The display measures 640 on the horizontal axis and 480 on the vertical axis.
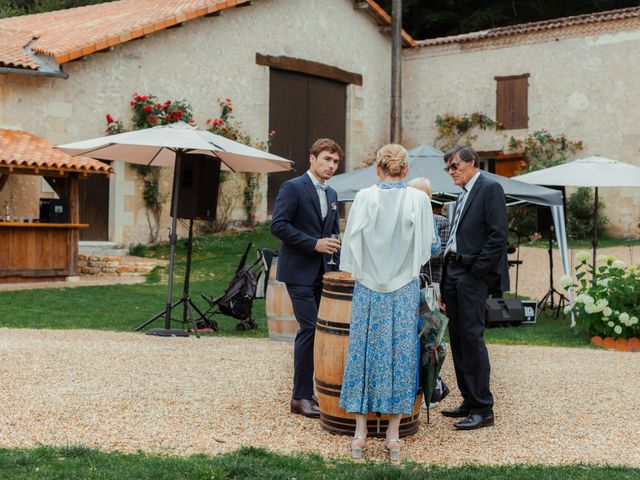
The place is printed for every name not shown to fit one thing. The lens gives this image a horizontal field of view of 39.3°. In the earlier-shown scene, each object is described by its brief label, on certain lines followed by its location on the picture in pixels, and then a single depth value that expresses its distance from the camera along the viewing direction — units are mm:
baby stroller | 10195
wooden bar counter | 15516
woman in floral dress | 4586
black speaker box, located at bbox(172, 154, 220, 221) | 9328
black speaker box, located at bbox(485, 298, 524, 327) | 11328
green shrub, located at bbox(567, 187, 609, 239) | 21641
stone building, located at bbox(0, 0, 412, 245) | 17906
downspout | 20984
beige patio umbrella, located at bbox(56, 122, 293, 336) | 9023
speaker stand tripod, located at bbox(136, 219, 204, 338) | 9273
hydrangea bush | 9438
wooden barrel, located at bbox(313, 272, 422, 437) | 4914
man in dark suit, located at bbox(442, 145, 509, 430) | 5250
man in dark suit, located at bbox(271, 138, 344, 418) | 5348
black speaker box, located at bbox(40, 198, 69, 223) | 16062
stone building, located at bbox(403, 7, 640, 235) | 21688
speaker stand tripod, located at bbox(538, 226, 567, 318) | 12132
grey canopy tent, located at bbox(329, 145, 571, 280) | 11312
